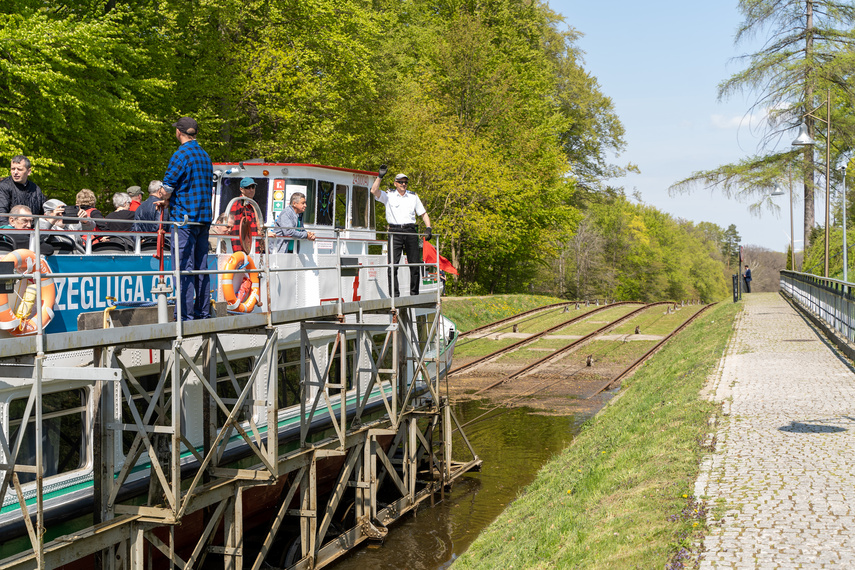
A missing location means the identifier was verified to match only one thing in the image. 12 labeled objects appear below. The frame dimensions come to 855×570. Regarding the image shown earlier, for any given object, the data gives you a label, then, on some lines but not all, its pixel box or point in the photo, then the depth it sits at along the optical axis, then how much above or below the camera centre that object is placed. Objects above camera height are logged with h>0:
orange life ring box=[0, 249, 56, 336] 7.39 -0.26
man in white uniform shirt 13.91 +1.19
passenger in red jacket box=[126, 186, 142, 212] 11.09 +1.22
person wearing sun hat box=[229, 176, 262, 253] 10.23 +1.01
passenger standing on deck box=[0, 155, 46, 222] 8.97 +1.06
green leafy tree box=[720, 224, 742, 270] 166.48 +8.77
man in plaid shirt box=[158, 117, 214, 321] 8.62 +0.86
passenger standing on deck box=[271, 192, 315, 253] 12.04 +0.98
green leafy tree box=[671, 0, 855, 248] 34.97 +9.36
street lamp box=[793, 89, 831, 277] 22.50 +4.15
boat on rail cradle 7.83 -1.51
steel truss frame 8.05 -2.42
